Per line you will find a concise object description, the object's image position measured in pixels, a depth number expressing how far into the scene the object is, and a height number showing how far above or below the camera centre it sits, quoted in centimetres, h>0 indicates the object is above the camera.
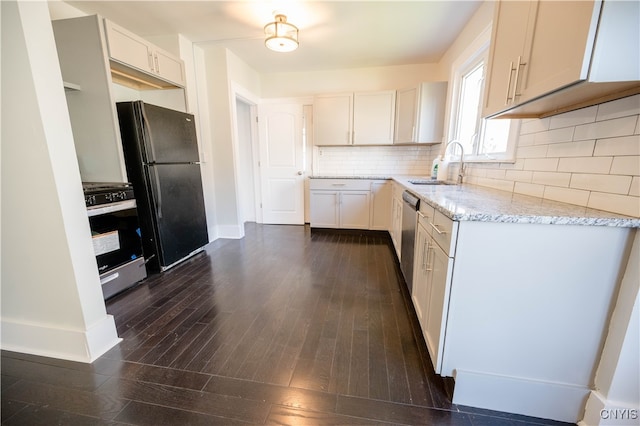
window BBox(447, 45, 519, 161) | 193 +39
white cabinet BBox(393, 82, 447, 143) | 331 +70
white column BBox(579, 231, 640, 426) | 89 -75
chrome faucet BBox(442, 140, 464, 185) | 252 -5
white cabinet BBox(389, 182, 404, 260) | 271 -63
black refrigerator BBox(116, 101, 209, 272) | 224 -14
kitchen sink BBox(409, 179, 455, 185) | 270 -21
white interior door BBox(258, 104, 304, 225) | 416 -1
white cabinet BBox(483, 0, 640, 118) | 76 +40
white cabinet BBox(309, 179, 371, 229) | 367 -61
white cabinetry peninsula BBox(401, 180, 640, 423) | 94 -56
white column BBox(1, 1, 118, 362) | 114 -29
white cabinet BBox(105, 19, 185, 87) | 205 +99
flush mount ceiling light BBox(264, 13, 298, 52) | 227 +121
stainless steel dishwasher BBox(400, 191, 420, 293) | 185 -57
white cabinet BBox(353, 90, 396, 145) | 363 +68
